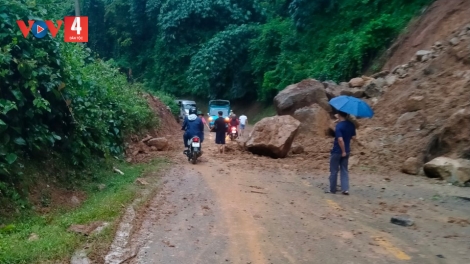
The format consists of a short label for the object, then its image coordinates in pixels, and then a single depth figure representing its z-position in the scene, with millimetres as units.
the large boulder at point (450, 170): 11069
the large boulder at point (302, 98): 21406
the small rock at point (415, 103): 15766
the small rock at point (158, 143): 17375
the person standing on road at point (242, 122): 25831
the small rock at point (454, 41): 16989
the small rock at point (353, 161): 13906
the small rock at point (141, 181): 10956
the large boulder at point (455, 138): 11891
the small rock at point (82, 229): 6957
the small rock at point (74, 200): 9250
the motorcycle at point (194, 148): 14695
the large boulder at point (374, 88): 20439
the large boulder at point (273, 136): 15539
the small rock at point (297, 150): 16250
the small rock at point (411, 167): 12730
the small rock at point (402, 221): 7609
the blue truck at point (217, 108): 33312
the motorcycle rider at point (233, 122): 22109
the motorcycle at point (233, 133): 21759
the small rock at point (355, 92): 21094
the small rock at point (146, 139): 17564
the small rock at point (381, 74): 22188
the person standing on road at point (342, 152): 10328
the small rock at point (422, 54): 19116
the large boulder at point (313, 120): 18609
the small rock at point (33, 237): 6689
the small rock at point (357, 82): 22302
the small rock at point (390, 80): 19906
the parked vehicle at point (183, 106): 35638
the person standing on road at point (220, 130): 18422
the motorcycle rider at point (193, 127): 15109
